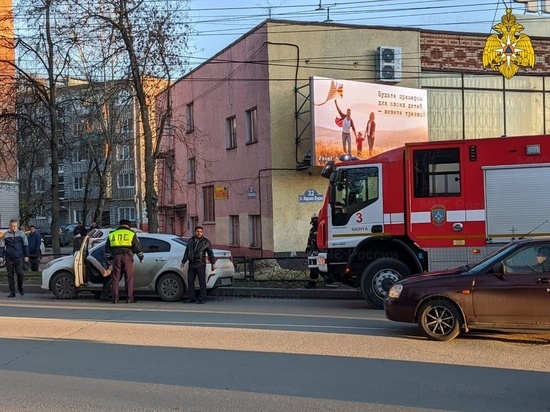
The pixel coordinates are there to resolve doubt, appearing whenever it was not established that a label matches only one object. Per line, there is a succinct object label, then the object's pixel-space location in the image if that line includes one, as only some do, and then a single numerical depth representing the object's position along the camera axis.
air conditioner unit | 21.44
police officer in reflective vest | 13.02
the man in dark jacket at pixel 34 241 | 20.80
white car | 13.44
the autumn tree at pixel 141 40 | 17.42
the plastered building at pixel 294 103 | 20.72
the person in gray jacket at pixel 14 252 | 14.44
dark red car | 7.84
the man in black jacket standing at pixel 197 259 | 12.94
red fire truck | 10.92
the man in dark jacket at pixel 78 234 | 21.21
